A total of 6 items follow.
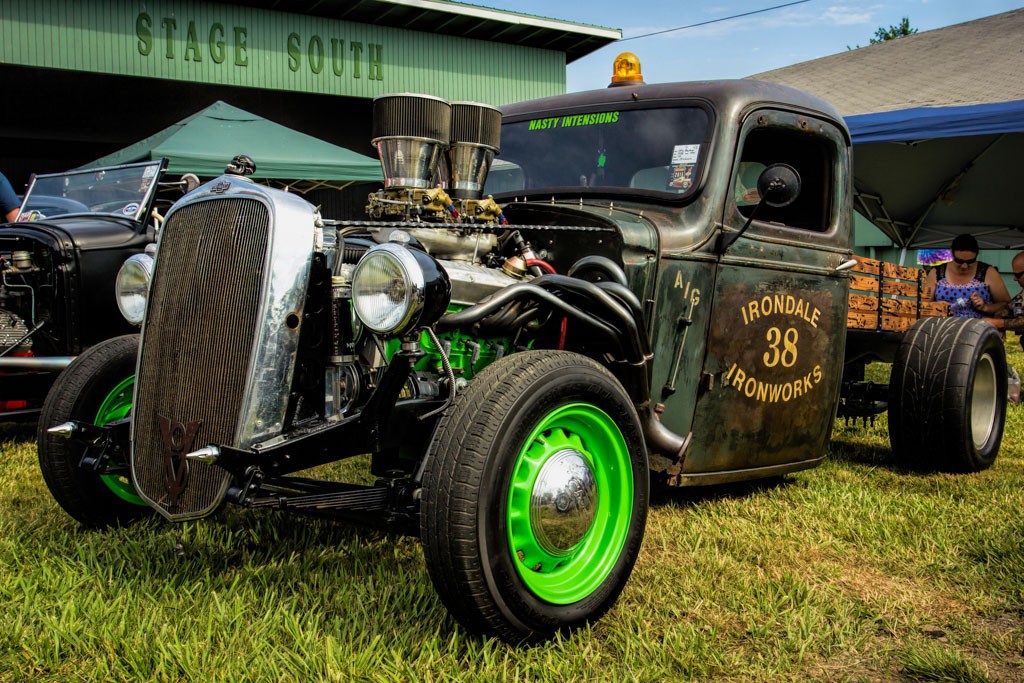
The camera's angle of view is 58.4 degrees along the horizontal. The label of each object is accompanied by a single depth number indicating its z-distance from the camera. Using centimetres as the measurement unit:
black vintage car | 508
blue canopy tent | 779
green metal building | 1307
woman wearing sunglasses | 691
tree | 3762
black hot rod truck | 247
